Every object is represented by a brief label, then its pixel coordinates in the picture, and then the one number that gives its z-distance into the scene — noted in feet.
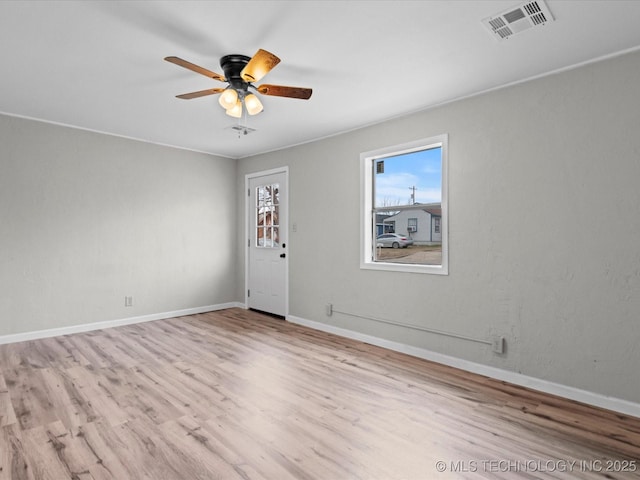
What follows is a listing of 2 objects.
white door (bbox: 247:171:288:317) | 17.63
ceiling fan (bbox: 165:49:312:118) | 8.18
